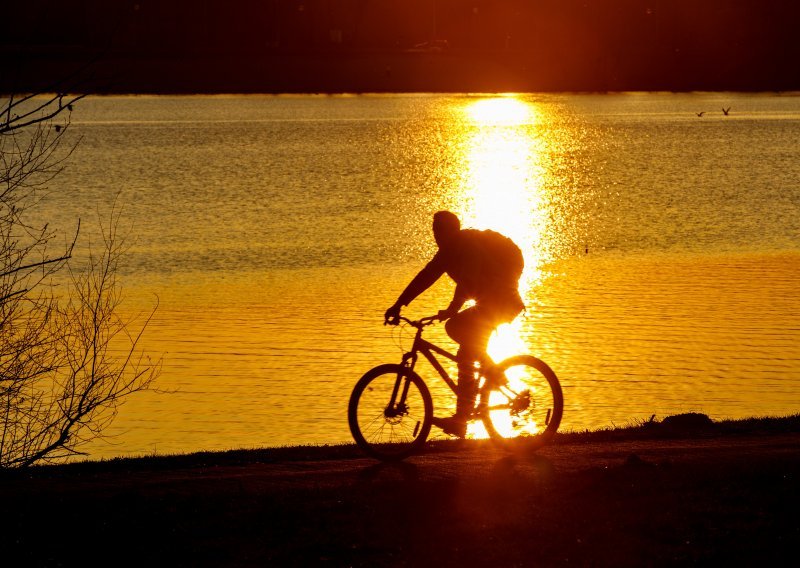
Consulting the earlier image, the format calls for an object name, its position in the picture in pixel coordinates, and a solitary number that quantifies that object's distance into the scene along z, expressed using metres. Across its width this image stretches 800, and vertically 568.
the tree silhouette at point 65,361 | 26.04
